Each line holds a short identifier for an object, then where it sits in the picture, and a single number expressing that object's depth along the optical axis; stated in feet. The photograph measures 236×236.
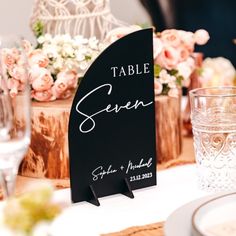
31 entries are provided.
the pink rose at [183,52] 2.91
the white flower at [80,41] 2.65
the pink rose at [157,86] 2.82
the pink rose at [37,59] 2.59
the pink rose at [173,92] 2.83
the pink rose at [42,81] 2.60
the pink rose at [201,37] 2.95
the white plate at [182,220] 1.92
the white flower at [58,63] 2.64
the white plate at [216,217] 1.88
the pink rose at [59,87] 2.65
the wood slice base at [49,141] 2.60
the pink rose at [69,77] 2.65
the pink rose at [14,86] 2.33
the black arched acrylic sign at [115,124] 2.30
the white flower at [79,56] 2.66
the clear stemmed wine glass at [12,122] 1.85
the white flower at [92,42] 2.68
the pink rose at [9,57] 2.26
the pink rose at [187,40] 2.93
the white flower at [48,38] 2.72
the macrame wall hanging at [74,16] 2.94
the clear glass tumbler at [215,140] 2.47
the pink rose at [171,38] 2.90
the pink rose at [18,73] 1.90
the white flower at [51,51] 2.65
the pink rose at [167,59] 2.85
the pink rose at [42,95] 2.64
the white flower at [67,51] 2.65
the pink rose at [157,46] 2.82
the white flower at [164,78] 2.84
